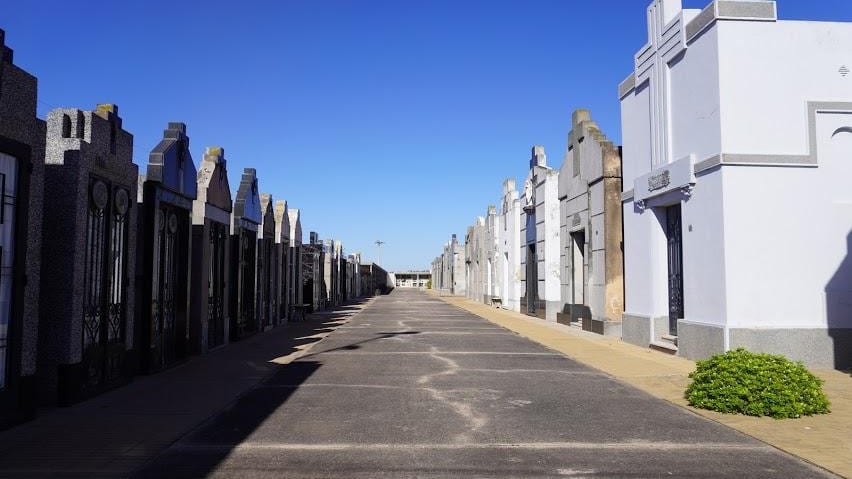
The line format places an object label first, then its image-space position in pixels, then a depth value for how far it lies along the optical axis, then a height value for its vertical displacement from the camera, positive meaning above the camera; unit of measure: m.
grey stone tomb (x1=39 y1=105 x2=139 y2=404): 8.88 +0.41
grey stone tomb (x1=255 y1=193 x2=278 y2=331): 21.92 +0.45
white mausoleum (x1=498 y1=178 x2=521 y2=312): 37.62 +2.13
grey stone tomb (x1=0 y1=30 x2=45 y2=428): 7.51 +0.54
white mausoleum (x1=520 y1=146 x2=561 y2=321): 28.50 +1.95
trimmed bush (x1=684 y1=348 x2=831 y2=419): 8.49 -1.43
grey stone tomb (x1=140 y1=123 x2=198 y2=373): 11.71 +0.58
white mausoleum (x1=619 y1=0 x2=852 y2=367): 13.08 +2.00
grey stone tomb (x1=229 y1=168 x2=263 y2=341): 18.39 +0.78
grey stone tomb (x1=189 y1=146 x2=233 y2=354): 14.66 +0.63
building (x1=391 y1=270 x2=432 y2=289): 154.00 +0.93
